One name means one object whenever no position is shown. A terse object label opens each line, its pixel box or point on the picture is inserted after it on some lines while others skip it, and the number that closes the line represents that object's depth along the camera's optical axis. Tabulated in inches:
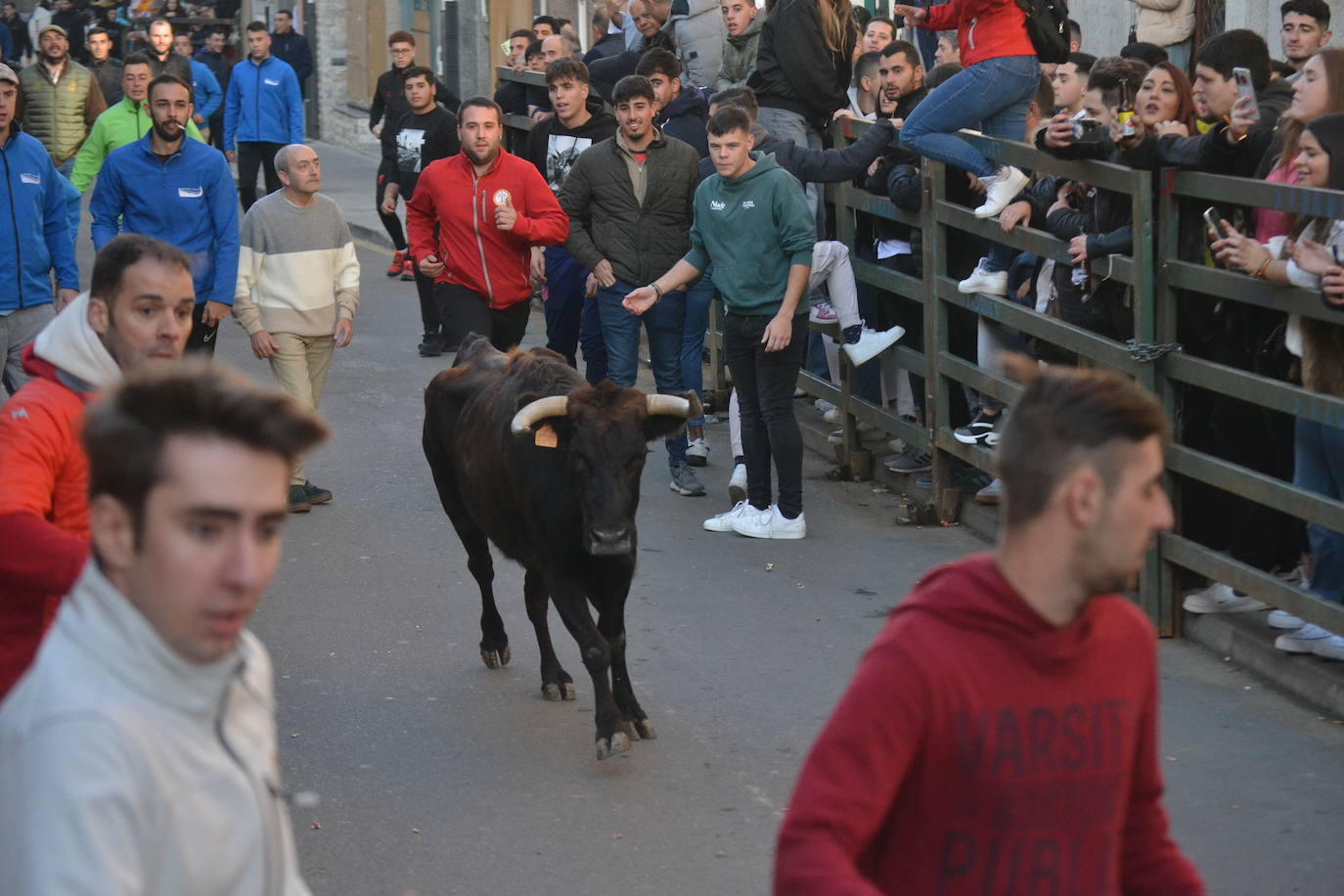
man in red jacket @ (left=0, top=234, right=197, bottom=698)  144.9
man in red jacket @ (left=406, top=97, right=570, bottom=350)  409.7
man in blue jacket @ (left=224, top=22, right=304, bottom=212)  850.8
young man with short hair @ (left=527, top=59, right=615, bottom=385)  461.1
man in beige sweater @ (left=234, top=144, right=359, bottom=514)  410.6
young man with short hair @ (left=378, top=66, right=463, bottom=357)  593.6
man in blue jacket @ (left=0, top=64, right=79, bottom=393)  386.9
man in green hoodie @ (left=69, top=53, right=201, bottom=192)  527.8
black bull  265.4
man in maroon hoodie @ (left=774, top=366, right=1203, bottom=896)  107.7
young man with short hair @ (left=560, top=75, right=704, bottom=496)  420.5
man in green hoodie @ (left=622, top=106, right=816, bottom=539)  375.2
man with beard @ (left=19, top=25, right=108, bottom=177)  629.3
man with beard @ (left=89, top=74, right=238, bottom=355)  407.5
